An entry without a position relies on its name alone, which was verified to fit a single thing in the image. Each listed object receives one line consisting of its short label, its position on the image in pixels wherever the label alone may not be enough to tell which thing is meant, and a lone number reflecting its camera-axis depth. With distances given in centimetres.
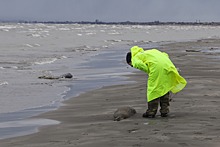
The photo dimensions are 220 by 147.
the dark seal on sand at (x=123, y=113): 1151
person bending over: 1160
